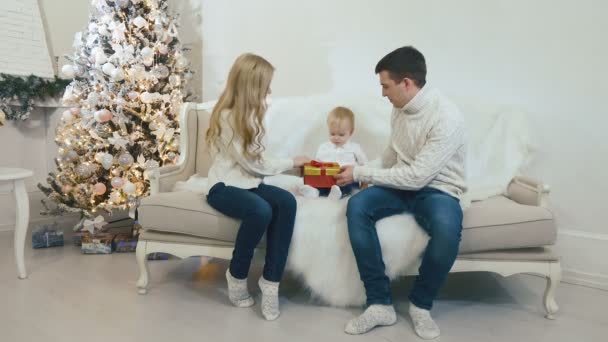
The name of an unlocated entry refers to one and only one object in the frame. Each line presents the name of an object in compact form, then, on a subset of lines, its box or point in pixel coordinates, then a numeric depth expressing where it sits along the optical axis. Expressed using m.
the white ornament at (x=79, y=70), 3.36
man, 2.03
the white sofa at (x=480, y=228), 2.13
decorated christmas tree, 3.29
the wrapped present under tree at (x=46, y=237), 3.27
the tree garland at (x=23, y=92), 3.62
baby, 2.80
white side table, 2.53
